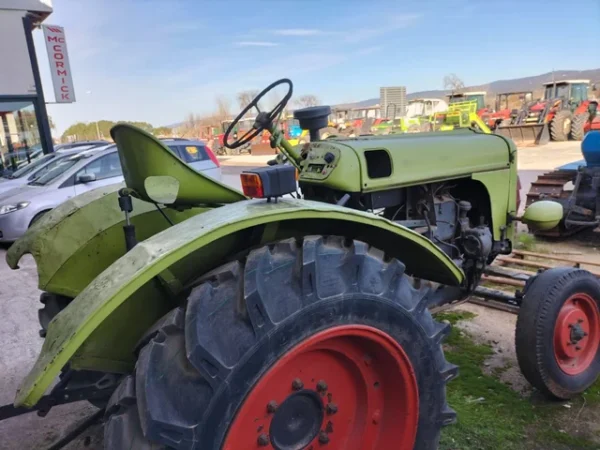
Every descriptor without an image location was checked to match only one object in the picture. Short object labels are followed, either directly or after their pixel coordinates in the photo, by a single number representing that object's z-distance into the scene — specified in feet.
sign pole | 34.83
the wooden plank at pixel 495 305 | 10.62
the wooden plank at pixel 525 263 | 15.16
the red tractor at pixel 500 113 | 62.85
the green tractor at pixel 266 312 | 4.34
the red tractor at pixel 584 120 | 60.13
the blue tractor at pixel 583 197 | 20.06
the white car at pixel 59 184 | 25.07
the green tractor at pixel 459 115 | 52.75
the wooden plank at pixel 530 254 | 16.01
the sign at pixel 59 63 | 37.45
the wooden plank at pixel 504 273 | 10.86
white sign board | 33.81
